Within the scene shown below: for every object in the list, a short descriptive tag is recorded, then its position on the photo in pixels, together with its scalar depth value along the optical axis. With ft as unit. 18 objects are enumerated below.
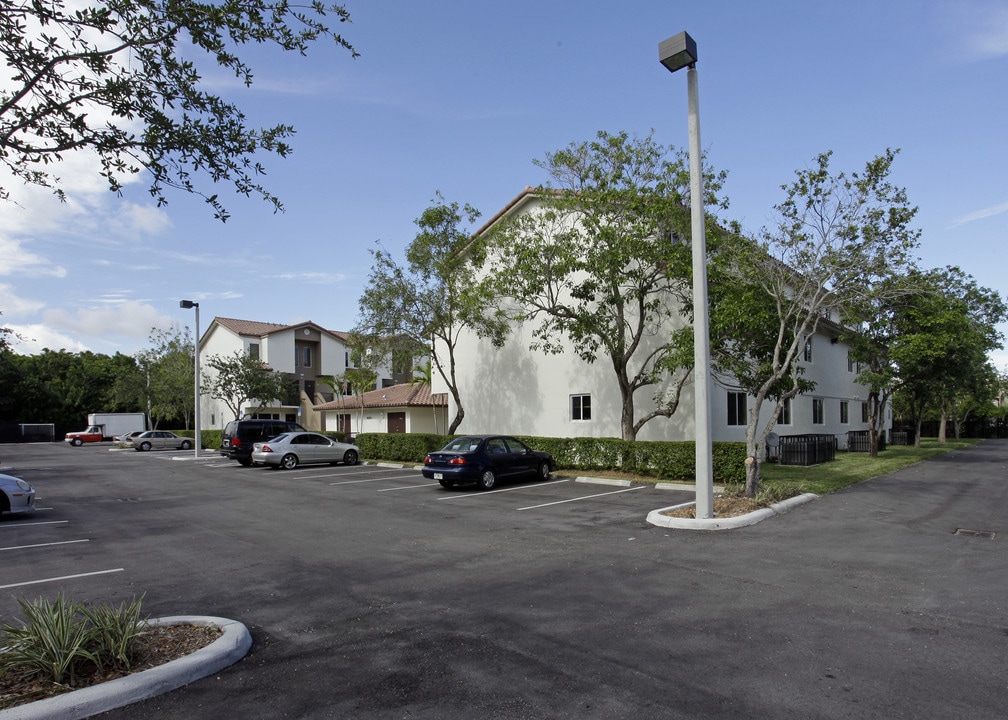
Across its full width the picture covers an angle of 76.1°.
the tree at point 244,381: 134.62
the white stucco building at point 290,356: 170.50
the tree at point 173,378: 162.81
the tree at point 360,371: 91.65
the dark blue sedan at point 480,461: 56.13
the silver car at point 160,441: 147.23
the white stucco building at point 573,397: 75.97
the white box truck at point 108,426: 179.92
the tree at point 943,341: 81.87
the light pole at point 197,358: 106.42
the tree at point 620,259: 60.13
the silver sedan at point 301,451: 85.87
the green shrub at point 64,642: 14.35
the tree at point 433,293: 83.41
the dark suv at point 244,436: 91.60
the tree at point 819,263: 44.45
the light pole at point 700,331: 37.06
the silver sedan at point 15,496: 43.16
